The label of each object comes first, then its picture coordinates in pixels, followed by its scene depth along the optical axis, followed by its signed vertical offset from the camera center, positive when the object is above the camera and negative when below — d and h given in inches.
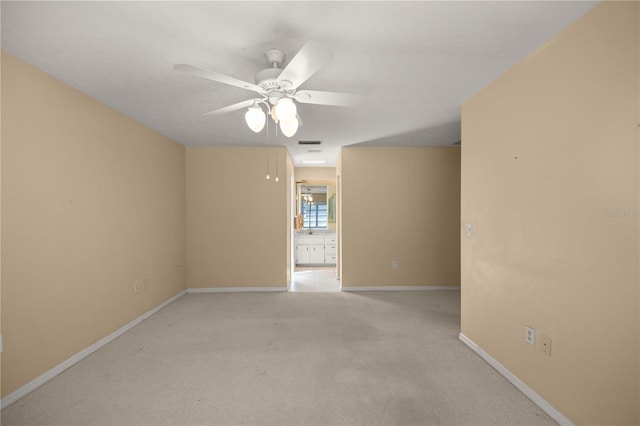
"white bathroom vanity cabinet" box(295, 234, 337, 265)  287.6 -37.5
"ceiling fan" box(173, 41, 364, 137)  57.4 +28.5
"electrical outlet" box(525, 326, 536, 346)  81.7 -34.8
